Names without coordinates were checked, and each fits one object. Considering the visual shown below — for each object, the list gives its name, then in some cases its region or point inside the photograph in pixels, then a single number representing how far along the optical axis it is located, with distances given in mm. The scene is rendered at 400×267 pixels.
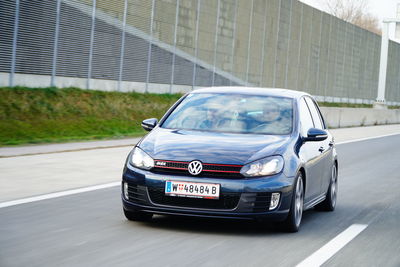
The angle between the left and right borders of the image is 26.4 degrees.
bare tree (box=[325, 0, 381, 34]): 123688
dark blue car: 7984
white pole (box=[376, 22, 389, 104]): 53916
